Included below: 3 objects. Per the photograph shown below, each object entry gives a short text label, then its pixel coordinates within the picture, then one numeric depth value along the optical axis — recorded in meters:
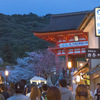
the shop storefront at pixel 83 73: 21.69
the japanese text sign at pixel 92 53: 13.40
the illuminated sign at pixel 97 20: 12.49
